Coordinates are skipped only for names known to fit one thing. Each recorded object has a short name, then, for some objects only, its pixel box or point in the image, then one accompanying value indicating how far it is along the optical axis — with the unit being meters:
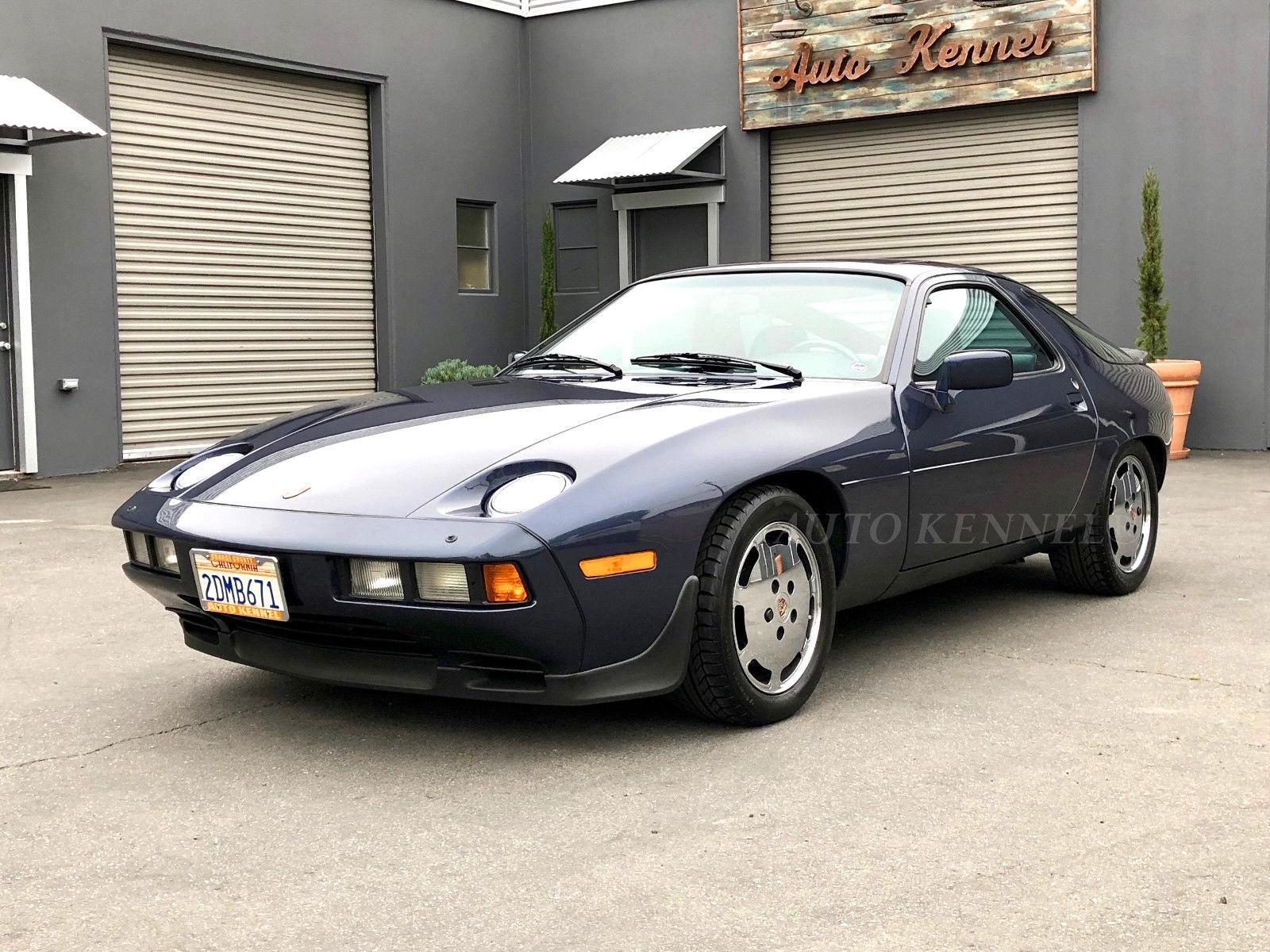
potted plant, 11.55
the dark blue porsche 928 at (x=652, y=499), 3.47
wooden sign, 12.50
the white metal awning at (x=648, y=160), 14.04
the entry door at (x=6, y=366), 10.96
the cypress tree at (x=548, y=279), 15.34
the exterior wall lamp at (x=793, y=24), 13.81
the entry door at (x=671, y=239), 14.99
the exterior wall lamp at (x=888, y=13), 13.23
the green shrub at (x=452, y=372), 13.47
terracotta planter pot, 11.43
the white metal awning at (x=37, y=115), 10.07
